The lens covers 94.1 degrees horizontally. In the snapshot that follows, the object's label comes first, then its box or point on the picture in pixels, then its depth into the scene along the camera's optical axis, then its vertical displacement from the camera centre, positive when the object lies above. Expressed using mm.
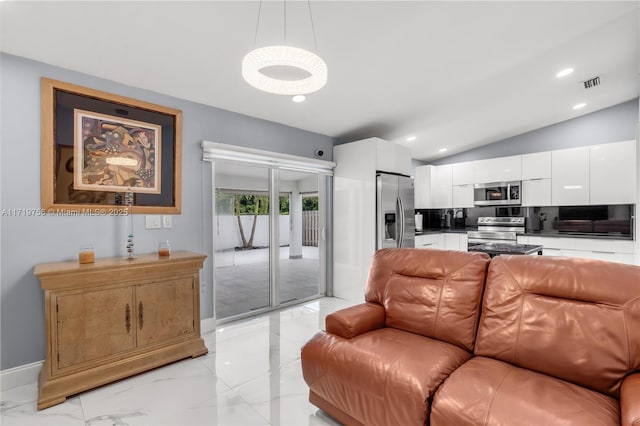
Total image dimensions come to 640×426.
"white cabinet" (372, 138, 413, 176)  4113 +821
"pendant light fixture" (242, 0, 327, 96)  1524 +804
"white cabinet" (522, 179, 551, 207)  4926 +353
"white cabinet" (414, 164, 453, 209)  6180 +562
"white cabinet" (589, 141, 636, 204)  4203 +584
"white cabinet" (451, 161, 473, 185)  5774 +803
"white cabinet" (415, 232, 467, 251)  5426 -514
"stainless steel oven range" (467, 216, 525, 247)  5316 -315
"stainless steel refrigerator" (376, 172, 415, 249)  4078 +41
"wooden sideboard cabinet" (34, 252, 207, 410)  2021 -797
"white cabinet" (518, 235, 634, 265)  4109 -503
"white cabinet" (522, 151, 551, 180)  4918 +805
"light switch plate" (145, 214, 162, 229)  2828 -58
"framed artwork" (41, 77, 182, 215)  2365 +555
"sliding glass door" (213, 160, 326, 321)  3469 -303
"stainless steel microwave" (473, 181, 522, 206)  5232 +360
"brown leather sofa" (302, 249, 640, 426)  1227 -734
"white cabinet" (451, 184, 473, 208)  5798 +362
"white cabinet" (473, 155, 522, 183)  5227 +806
